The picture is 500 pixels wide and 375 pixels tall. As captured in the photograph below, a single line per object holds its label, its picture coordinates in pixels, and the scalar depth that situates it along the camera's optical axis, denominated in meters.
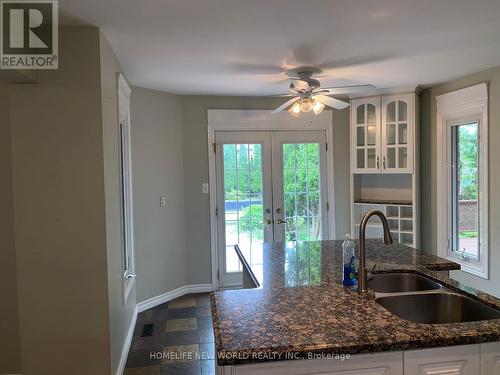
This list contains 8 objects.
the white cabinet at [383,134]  4.31
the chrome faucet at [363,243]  1.72
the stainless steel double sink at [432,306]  1.81
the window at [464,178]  3.62
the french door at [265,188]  4.65
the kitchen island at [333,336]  1.30
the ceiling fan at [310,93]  3.15
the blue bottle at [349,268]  1.93
